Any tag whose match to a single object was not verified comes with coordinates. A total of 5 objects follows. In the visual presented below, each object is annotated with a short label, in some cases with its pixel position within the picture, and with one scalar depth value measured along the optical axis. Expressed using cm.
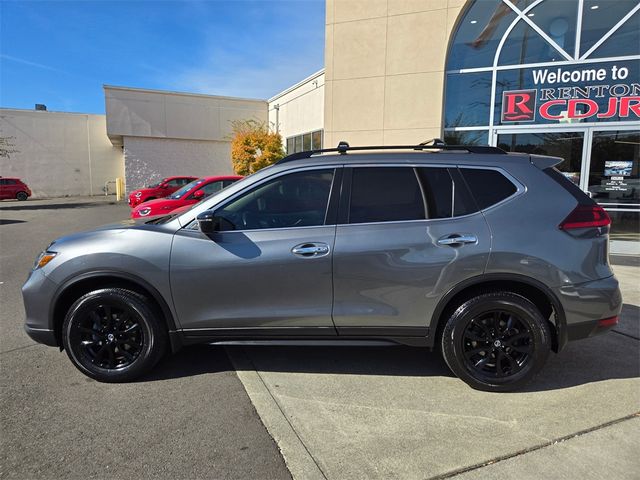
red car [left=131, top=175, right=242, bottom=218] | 1089
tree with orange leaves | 2150
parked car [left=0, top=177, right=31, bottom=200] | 3006
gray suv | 318
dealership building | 877
